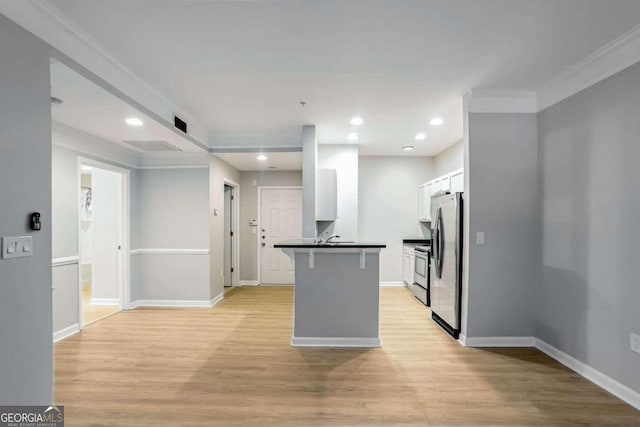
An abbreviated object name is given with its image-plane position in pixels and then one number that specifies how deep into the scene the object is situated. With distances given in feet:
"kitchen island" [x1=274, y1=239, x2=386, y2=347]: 10.72
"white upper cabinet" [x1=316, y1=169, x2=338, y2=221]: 15.15
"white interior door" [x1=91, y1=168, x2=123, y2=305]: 15.60
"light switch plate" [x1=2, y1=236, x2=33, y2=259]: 5.44
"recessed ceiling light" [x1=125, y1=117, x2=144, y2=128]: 10.41
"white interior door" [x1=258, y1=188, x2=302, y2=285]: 20.93
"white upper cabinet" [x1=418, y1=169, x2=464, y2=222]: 13.37
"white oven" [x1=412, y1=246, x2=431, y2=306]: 15.48
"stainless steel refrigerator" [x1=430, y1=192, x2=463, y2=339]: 11.04
